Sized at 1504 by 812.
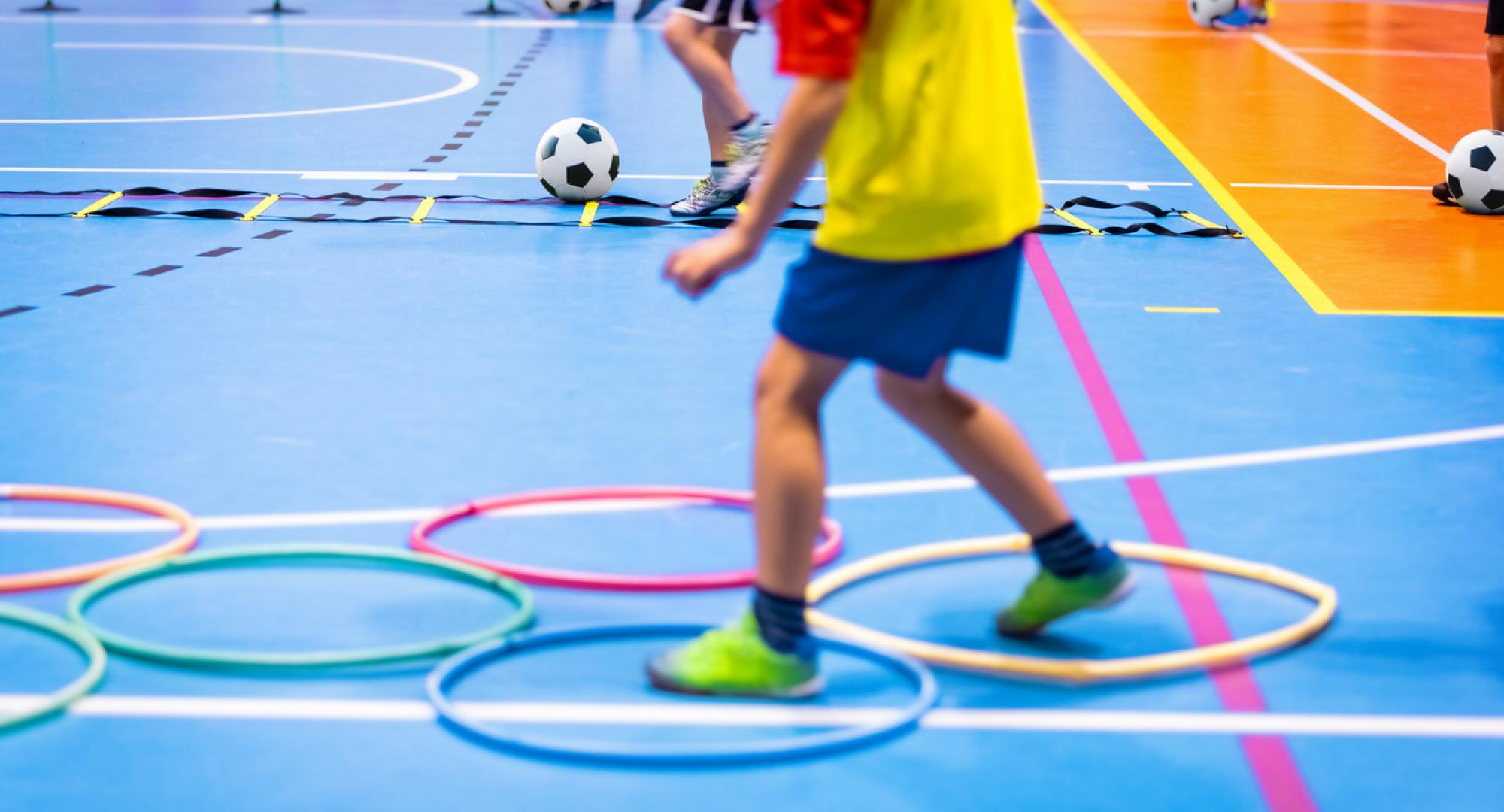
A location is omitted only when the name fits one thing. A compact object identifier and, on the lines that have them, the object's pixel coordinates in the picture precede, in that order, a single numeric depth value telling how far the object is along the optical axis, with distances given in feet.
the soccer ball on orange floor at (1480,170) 28.22
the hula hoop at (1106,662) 12.22
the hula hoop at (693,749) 10.94
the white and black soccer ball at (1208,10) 53.42
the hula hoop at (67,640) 11.35
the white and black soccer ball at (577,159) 28.37
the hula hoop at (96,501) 13.62
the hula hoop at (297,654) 12.14
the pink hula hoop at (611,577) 13.78
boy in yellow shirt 10.94
